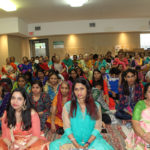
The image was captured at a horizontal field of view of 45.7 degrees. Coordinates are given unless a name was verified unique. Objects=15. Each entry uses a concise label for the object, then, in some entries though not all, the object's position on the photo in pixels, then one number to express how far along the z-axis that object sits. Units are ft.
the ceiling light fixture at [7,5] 17.68
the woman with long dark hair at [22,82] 12.03
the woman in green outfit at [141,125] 5.80
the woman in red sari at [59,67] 18.40
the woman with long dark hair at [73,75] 14.75
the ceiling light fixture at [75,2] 18.45
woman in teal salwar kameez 5.94
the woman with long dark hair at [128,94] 9.92
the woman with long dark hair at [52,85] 11.81
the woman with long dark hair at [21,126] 5.80
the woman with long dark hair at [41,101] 9.39
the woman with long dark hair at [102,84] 12.42
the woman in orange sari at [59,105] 9.40
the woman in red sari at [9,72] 17.02
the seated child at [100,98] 11.13
